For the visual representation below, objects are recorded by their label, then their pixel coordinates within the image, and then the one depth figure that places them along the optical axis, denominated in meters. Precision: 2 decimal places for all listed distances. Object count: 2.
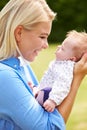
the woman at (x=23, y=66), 3.32
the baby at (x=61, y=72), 3.45
